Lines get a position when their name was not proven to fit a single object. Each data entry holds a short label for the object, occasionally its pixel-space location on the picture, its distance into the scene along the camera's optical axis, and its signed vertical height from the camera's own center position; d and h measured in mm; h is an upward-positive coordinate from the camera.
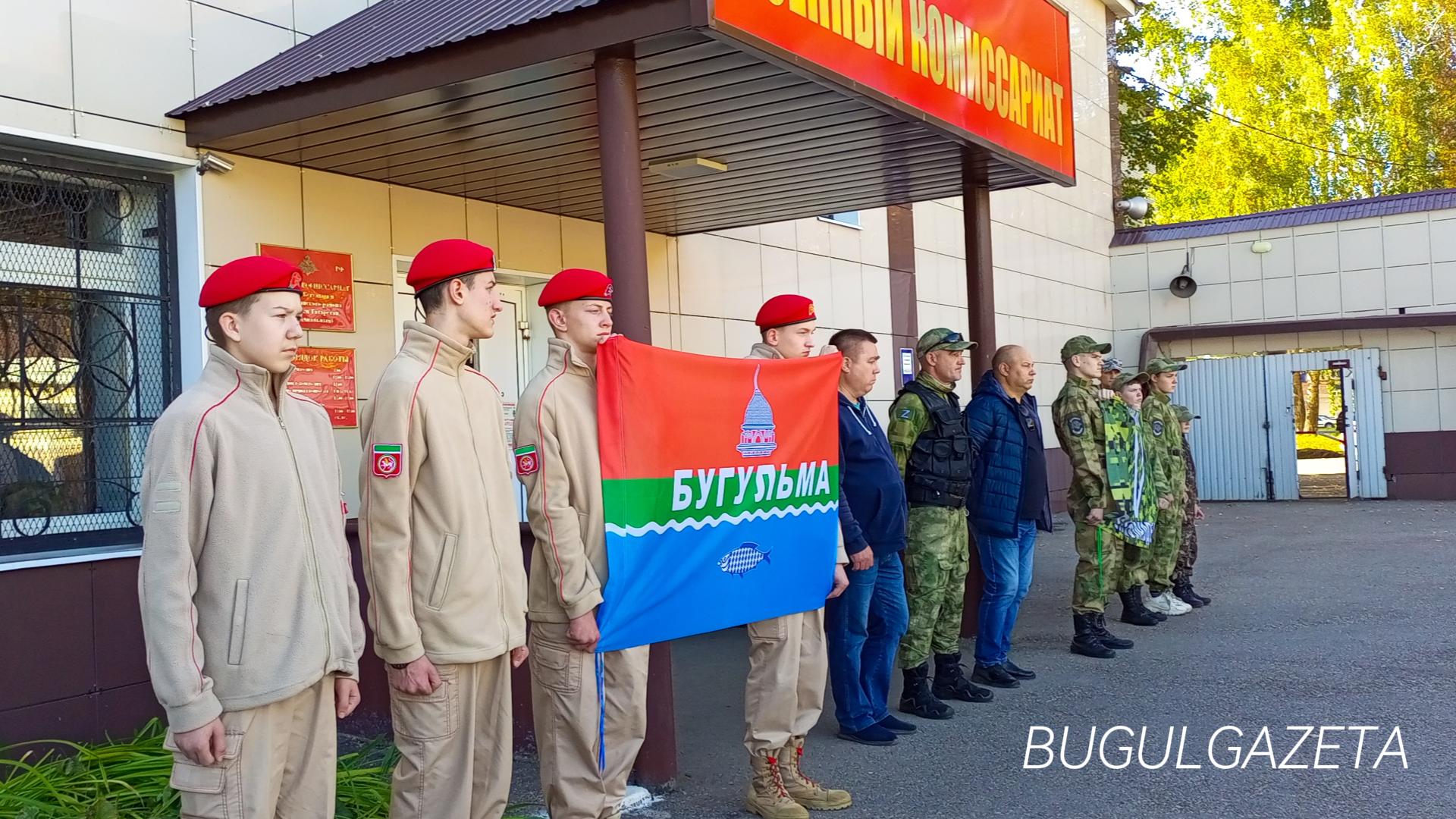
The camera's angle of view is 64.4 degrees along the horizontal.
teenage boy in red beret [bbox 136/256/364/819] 2697 -340
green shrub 3963 -1252
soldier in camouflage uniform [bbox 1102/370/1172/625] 7855 -567
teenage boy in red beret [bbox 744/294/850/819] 4562 -1178
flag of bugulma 4250 -282
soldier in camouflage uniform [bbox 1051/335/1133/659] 7504 -578
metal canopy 4906 +1566
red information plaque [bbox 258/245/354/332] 6164 +789
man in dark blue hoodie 5508 -774
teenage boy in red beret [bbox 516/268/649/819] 3900 -517
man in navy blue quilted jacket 6629 -535
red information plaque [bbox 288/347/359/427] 6102 +286
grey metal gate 17203 -423
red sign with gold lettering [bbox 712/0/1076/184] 5125 +1887
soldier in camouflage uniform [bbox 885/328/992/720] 6051 -481
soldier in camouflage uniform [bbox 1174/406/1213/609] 9141 -1265
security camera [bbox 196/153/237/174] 5656 +1350
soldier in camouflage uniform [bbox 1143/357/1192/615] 8750 -665
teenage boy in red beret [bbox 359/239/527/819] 3305 -368
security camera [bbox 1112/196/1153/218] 19859 +3369
